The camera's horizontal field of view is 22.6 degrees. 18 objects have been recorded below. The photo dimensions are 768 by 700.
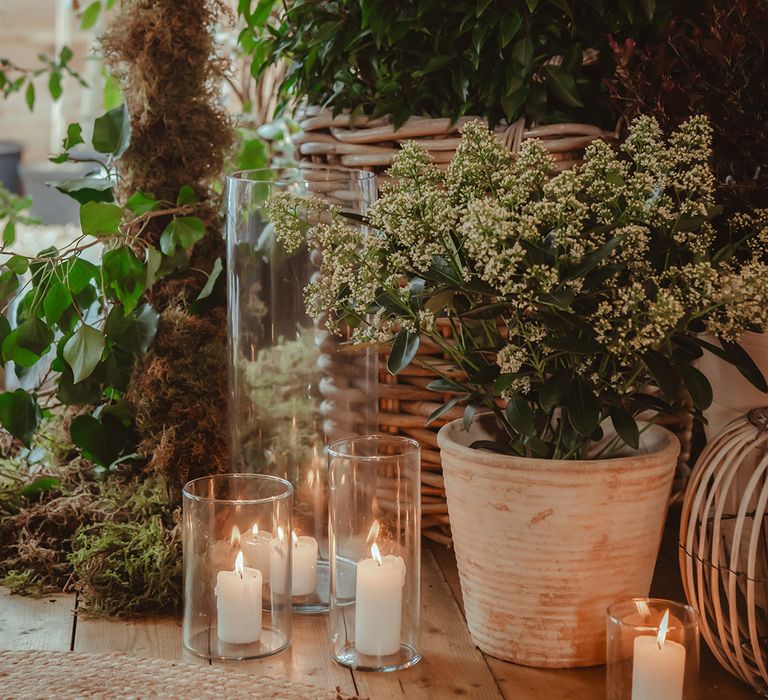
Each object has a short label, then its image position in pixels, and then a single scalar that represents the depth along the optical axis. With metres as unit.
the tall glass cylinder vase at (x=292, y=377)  2.27
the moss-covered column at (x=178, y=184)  2.49
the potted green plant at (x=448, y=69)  2.29
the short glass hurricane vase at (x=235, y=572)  2.13
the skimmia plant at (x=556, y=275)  1.96
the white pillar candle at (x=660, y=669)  1.96
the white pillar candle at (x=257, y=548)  2.13
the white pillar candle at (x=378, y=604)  2.11
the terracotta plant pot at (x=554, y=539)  2.06
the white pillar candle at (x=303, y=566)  2.27
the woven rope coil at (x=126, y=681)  2.02
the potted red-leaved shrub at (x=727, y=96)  2.14
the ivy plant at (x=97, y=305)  2.39
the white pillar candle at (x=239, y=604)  2.13
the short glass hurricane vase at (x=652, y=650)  1.97
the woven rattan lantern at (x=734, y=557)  2.02
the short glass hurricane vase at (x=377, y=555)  2.12
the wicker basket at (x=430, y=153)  2.31
